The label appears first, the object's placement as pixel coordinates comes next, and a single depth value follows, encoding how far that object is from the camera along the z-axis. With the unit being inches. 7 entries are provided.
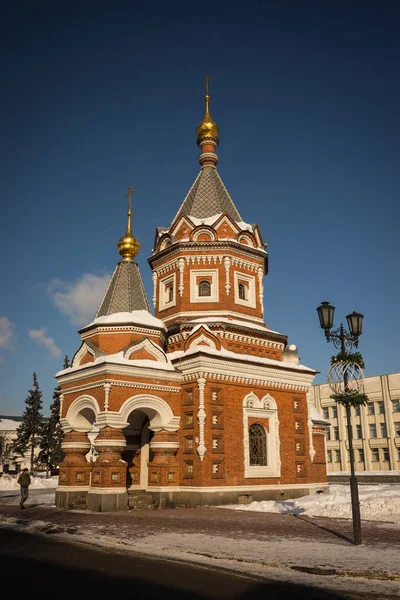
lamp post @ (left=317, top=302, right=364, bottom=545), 449.4
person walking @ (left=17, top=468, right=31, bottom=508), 704.8
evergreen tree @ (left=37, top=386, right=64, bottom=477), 1674.5
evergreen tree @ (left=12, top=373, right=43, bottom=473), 1800.0
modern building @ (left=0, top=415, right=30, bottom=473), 2694.4
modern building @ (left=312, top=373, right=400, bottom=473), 2004.2
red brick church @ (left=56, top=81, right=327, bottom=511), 745.0
